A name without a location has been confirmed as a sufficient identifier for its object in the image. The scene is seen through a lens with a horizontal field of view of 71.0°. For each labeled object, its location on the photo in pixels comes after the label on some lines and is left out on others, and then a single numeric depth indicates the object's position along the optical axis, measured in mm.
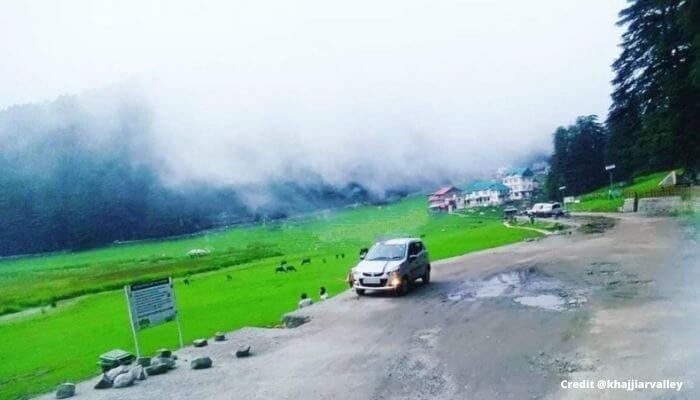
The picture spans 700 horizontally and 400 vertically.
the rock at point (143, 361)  10422
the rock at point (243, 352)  11031
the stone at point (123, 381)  9477
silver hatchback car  17125
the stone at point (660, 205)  42188
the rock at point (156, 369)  10086
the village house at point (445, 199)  108750
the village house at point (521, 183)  115562
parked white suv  57297
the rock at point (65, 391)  9328
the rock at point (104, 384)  9602
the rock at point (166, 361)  10341
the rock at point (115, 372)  9750
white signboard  11820
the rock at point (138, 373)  9703
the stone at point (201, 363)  10242
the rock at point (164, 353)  10875
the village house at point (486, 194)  106750
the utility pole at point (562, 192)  83806
